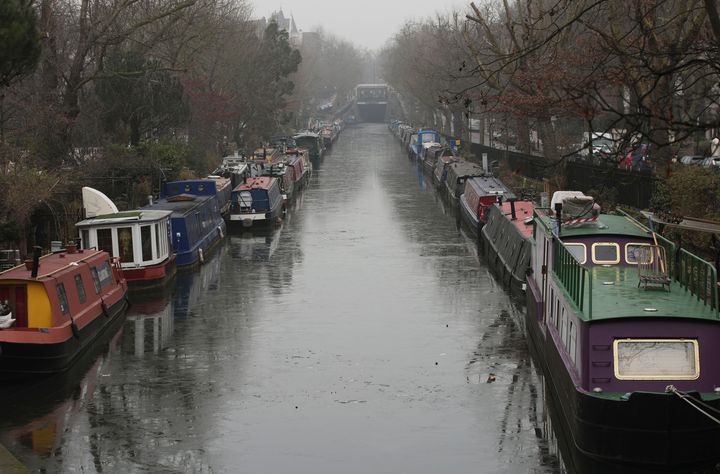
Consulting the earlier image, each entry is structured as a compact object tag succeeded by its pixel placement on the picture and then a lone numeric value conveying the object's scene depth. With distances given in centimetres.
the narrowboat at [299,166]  7069
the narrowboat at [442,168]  6938
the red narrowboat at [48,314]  2314
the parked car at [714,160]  5148
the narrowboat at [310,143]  9919
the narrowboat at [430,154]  8300
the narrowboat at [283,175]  6116
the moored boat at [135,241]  3309
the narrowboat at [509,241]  3244
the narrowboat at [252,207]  5056
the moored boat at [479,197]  4609
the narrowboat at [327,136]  11880
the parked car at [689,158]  5417
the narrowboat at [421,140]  9812
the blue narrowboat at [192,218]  3881
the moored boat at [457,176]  5822
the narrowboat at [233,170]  5880
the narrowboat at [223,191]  5034
